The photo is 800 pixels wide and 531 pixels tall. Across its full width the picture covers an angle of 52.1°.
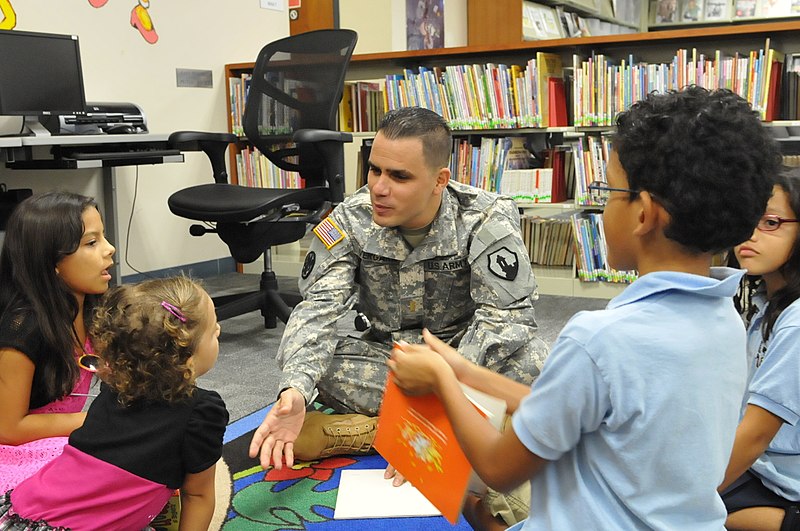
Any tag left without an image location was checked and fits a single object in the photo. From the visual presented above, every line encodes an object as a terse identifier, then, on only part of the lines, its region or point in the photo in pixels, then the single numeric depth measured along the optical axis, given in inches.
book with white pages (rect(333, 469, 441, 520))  65.4
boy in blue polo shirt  32.7
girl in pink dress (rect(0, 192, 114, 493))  60.6
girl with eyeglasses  48.6
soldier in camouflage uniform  73.7
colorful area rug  64.3
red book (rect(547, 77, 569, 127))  147.6
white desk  123.3
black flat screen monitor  132.0
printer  137.0
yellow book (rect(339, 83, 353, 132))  174.2
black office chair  118.0
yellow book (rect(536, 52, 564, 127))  146.0
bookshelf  134.9
